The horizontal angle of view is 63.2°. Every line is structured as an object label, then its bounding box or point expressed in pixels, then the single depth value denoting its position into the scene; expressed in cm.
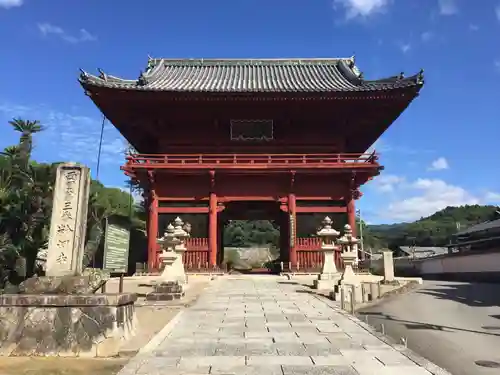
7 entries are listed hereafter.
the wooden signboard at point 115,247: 754
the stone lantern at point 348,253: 1352
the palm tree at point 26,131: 2048
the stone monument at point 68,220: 681
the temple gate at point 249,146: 2062
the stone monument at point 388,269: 1661
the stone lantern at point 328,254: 1525
